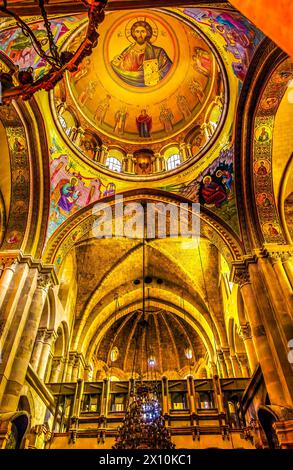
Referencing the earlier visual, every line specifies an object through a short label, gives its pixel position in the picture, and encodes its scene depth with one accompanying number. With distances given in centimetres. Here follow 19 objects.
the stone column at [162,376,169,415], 1100
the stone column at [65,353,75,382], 1317
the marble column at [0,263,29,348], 769
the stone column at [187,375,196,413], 1088
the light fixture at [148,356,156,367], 1941
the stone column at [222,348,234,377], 1331
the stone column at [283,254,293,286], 831
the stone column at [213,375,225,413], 1070
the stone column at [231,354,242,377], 1293
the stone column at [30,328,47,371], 1043
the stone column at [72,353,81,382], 1357
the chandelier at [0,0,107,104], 434
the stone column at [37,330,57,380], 1056
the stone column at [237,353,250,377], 1259
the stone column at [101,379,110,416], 1119
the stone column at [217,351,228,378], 1354
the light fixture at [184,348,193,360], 1914
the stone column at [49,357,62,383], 1249
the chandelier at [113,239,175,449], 712
